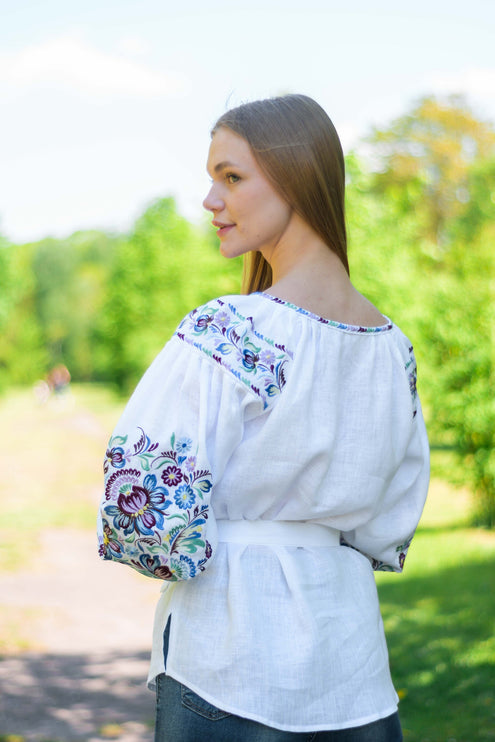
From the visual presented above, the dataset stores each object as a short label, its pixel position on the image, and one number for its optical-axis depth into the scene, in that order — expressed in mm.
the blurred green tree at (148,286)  35625
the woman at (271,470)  1489
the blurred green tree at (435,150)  36375
